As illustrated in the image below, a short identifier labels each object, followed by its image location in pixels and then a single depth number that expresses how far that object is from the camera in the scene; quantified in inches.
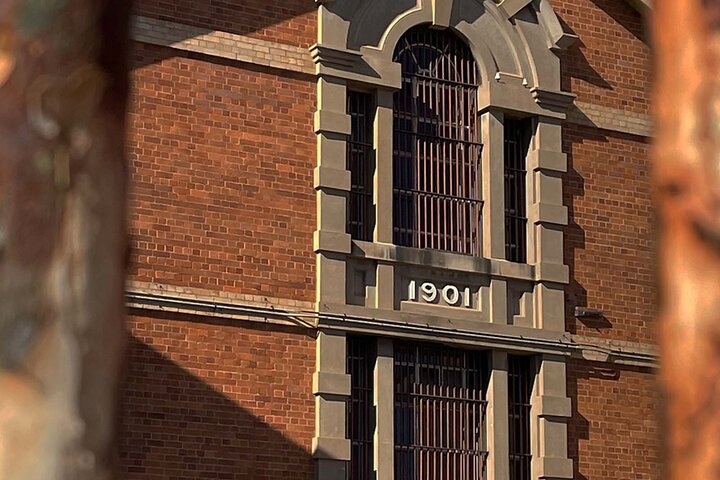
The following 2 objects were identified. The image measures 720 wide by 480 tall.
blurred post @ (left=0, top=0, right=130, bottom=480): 277.0
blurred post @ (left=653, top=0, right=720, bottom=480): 248.5
